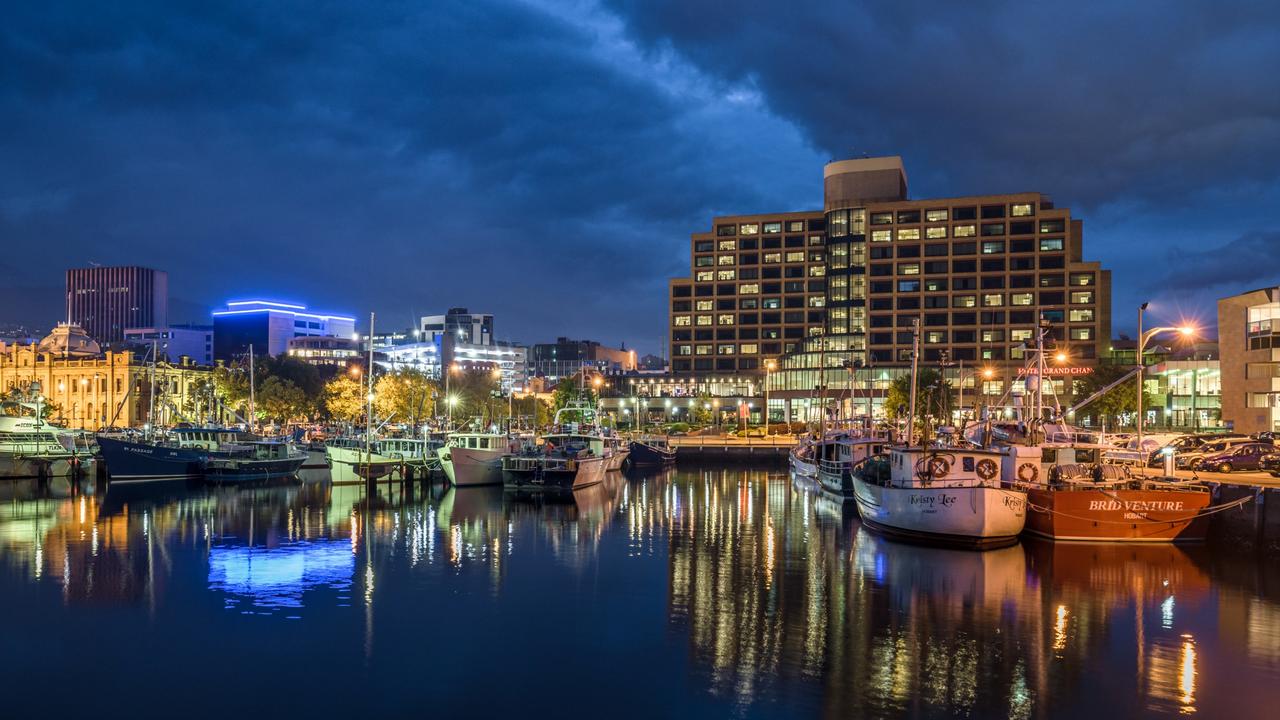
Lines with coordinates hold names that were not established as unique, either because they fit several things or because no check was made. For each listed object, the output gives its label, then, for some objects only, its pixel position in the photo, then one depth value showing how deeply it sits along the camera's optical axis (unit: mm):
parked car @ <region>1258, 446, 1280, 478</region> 46250
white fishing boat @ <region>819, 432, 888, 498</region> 58344
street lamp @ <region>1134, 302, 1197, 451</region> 35809
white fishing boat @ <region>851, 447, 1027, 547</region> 36500
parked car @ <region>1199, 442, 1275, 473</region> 47750
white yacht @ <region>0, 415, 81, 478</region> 75000
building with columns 155988
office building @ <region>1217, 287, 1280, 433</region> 70125
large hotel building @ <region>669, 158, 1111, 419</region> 158875
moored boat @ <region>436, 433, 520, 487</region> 65812
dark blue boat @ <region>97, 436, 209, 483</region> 69125
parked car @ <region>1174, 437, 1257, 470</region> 49062
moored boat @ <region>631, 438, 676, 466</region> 92875
